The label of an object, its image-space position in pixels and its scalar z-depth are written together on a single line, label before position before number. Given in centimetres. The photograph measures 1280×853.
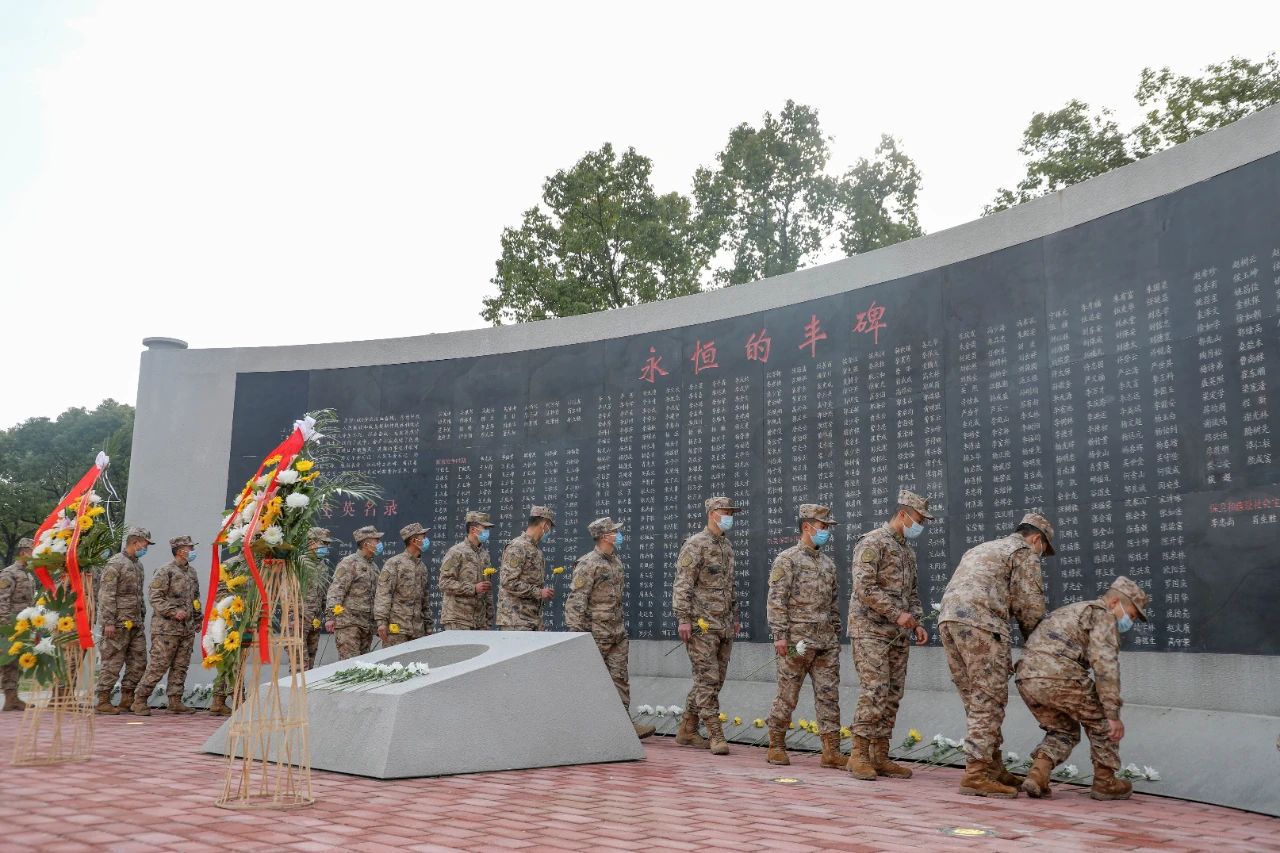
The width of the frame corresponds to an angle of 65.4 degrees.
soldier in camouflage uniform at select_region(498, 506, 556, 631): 901
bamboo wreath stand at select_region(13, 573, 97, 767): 604
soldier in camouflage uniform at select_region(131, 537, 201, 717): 1036
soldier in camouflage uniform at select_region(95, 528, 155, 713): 1015
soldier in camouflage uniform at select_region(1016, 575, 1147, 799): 545
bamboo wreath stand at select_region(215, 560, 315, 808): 466
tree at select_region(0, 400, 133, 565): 3006
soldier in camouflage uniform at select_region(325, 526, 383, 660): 1052
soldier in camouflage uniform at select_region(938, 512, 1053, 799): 563
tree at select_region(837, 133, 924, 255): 2095
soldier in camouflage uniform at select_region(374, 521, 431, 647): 1011
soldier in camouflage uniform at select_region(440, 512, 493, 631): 966
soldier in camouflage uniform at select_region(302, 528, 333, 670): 1062
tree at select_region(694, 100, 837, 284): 2148
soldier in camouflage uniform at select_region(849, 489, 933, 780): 635
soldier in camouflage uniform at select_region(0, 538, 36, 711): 1112
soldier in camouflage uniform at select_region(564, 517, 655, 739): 857
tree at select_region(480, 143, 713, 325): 2167
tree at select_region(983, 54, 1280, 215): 1705
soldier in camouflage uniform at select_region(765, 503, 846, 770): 684
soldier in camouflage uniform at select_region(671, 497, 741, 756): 786
